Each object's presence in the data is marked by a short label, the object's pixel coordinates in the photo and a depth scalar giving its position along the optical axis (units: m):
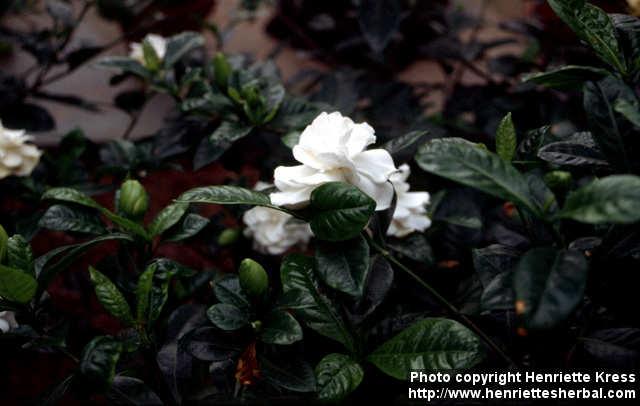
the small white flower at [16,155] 1.00
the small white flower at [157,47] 1.27
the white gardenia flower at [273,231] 0.95
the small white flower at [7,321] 0.72
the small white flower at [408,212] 0.88
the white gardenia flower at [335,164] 0.67
